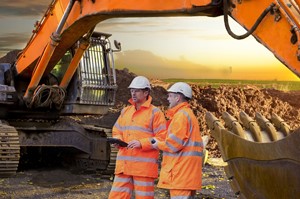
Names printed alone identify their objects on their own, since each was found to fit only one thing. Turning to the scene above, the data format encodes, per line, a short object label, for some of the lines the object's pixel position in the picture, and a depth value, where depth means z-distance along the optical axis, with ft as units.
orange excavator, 17.04
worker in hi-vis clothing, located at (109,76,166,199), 21.66
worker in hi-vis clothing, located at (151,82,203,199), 19.97
